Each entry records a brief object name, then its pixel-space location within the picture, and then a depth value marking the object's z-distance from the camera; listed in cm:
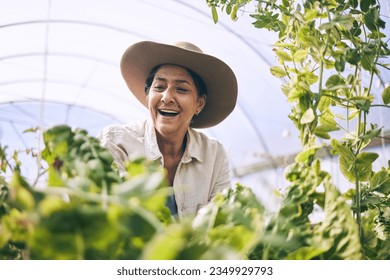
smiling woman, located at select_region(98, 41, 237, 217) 129
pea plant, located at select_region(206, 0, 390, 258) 31
